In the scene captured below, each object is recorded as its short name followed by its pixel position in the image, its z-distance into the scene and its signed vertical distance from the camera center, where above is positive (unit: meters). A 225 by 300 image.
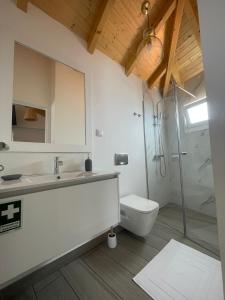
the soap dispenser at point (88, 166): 1.59 -0.10
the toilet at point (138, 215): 1.55 -0.66
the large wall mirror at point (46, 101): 1.34 +0.62
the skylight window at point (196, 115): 2.30 +0.68
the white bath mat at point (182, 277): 1.05 -1.02
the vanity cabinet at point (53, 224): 0.84 -0.47
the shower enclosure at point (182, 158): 2.22 -0.05
